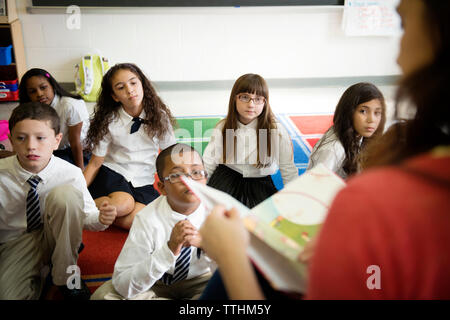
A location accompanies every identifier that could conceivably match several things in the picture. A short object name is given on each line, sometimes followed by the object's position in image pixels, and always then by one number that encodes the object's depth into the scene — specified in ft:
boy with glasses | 3.32
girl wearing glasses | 6.01
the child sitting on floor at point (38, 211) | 4.03
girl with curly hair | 6.05
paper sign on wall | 12.66
